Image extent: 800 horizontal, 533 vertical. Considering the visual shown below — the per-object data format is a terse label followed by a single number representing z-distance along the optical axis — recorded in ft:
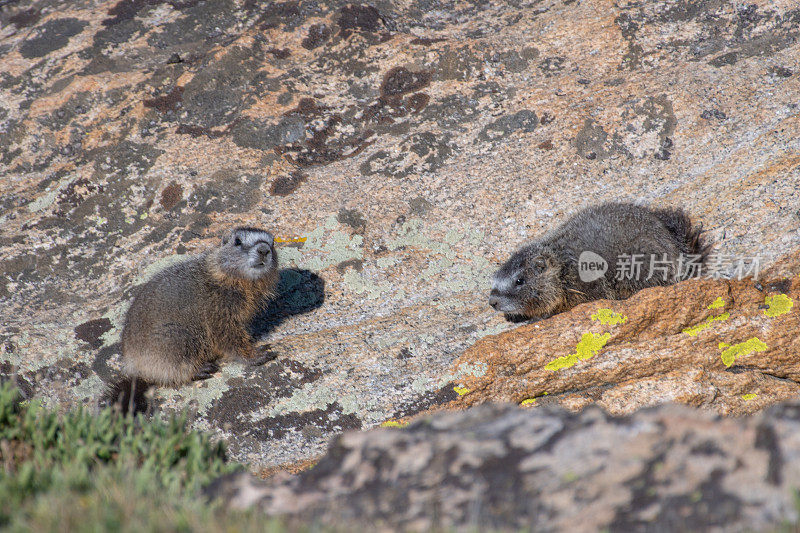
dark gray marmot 46.78
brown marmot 44.70
